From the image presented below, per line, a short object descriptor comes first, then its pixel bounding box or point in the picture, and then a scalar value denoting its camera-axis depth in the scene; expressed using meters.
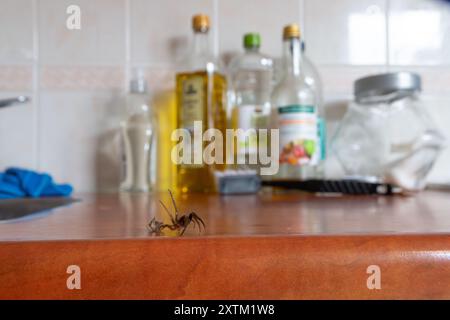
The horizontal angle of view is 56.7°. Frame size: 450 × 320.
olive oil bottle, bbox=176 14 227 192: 0.73
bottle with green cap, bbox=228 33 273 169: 0.80
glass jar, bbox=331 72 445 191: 0.71
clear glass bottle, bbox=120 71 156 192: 0.76
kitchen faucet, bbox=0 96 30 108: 0.68
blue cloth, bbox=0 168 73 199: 0.65
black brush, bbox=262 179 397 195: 0.62
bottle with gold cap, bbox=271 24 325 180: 0.68
